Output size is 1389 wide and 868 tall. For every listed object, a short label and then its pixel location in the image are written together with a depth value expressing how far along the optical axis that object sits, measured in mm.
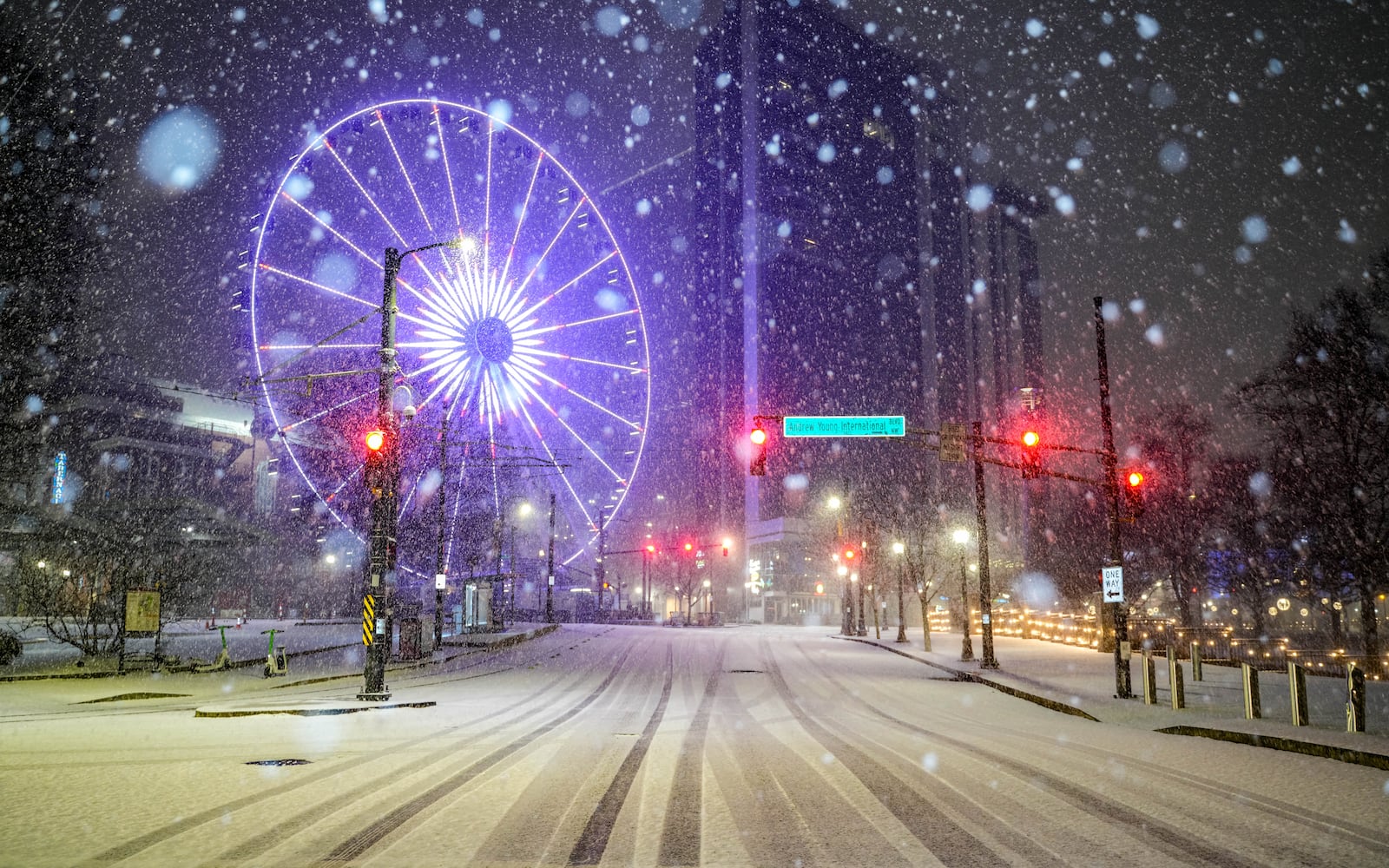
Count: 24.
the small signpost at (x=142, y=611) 24312
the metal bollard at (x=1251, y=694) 14438
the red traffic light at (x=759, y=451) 23938
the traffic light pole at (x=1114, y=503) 18578
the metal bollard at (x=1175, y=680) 16812
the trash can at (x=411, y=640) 30641
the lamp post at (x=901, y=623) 47312
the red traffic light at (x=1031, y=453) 22484
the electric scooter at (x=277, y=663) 24188
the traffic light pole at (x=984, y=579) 28206
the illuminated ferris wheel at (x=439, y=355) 34375
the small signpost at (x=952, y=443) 23875
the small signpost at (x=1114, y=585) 19391
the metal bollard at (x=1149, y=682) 17547
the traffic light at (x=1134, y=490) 21000
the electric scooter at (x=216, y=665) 26500
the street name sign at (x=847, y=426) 24578
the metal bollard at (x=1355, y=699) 13148
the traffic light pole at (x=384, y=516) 18703
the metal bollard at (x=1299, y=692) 13711
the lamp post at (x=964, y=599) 31814
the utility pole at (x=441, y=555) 32466
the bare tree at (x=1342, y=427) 28516
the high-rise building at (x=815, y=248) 147250
